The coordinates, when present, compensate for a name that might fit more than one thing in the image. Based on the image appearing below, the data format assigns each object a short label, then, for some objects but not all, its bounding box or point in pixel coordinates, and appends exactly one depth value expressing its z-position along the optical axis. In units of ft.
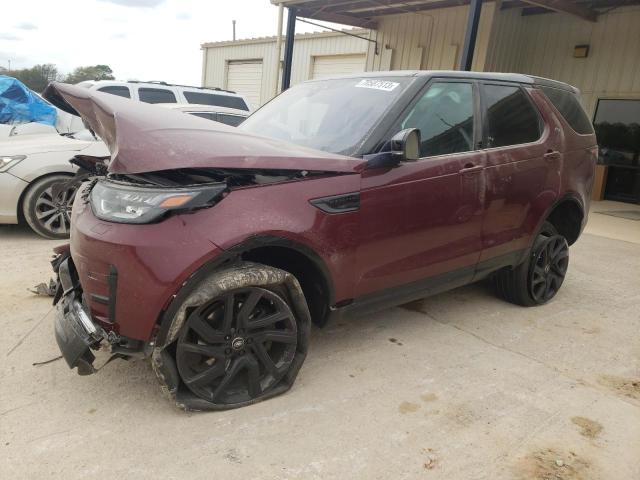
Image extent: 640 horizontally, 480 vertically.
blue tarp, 31.27
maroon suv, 7.87
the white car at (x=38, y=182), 17.87
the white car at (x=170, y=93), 29.94
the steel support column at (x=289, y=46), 41.52
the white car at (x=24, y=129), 24.54
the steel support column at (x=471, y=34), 29.48
